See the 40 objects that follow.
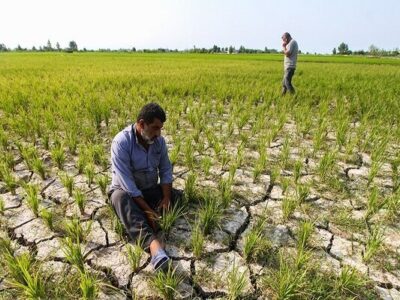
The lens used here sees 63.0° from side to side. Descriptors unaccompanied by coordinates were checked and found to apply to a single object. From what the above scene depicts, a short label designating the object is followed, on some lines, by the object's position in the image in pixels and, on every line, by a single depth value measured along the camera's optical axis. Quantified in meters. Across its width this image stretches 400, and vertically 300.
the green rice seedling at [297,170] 2.90
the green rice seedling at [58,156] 3.06
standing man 6.18
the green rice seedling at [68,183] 2.57
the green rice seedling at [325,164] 2.96
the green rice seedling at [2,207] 2.32
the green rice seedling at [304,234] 1.98
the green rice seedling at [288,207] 2.38
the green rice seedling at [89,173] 2.74
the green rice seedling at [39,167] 2.83
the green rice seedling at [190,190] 2.56
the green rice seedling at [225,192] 2.52
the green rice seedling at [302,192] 2.56
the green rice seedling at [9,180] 2.60
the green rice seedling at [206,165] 2.96
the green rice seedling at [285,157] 3.24
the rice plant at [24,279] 1.56
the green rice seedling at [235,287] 1.64
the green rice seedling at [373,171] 2.83
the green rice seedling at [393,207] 2.43
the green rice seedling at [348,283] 1.70
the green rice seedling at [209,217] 2.17
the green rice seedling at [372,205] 2.39
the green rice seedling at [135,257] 1.84
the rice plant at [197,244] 1.96
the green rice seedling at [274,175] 2.85
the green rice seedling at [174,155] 3.15
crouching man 2.06
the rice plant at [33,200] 2.26
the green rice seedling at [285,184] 2.68
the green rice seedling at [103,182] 2.59
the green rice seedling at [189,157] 3.17
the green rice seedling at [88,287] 1.55
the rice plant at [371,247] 1.91
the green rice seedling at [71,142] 3.42
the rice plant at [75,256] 1.77
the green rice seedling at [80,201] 2.33
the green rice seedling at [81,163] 2.99
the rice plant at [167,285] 1.64
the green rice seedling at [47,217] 2.13
